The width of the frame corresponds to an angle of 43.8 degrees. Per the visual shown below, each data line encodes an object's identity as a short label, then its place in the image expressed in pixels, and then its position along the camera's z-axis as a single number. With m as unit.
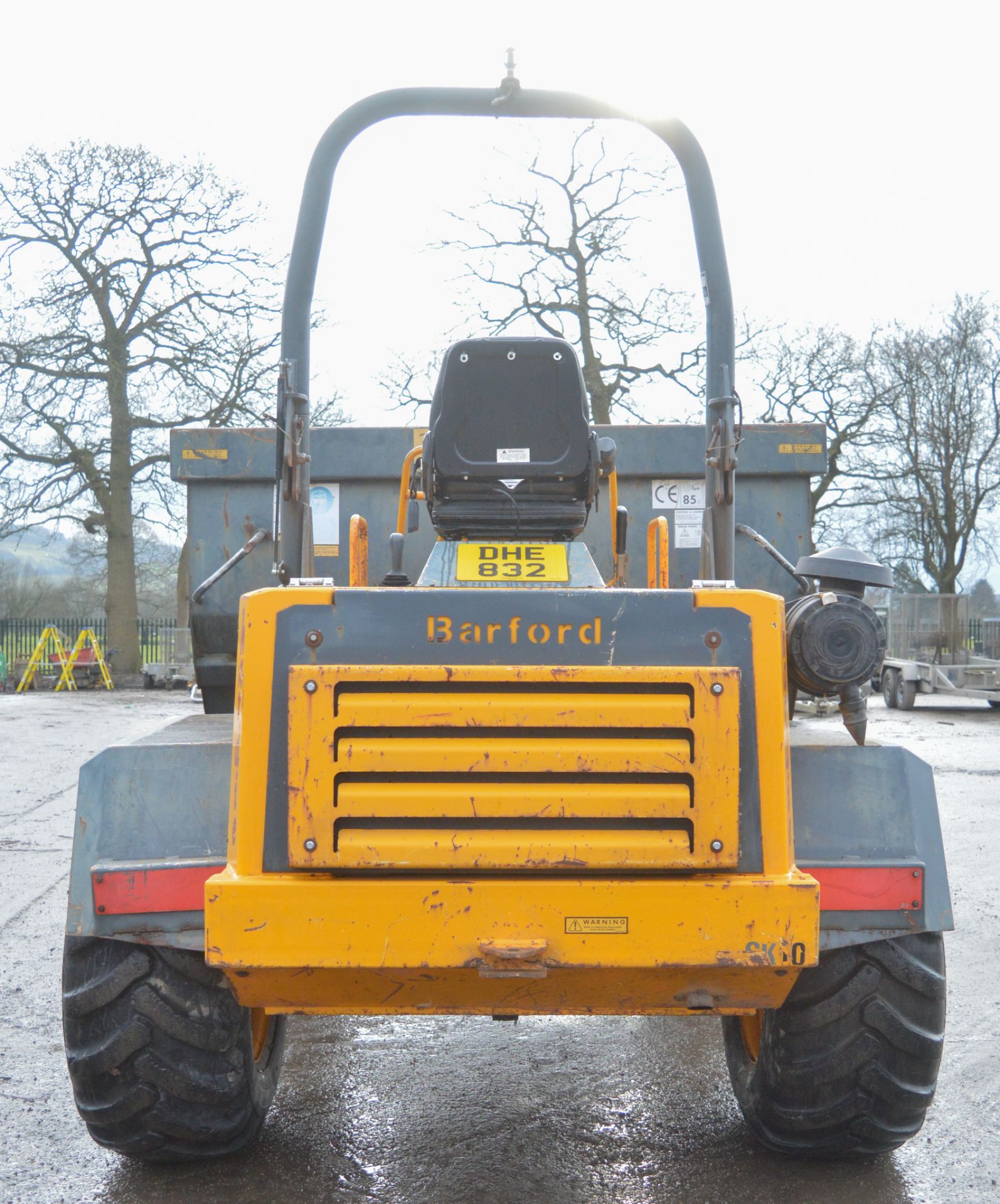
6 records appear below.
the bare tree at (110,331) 24.83
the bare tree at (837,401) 31.47
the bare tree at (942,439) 32.25
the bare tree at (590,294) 21.75
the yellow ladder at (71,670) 24.83
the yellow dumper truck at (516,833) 2.76
